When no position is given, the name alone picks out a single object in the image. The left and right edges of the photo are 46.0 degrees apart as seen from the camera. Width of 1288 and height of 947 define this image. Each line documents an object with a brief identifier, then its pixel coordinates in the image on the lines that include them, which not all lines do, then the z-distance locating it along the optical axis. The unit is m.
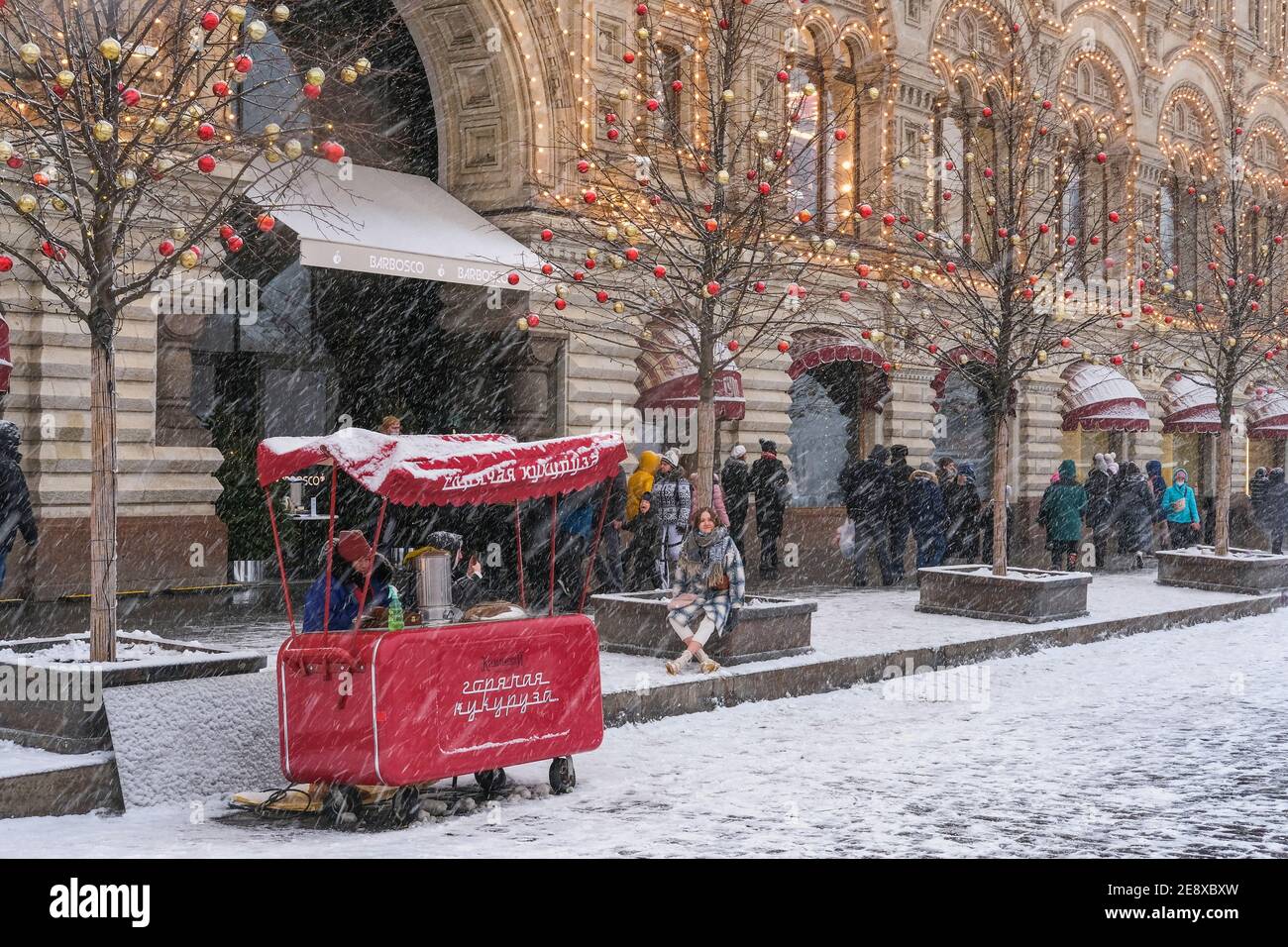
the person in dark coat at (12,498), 13.32
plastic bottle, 8.32
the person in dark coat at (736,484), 20.75
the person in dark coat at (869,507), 22.23
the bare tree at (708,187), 15.04
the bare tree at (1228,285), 23.77
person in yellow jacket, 18.59
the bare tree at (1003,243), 18.73
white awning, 16.27
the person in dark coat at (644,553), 18.41
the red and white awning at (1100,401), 31.53
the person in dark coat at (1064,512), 24.39
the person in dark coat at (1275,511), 30.41
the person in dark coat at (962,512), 23.53
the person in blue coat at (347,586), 8.80
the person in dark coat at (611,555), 17.19
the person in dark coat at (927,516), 22.30
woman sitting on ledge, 12.75
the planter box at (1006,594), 17.38
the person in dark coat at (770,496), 21.06
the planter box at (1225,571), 22.59
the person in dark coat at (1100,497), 26.95
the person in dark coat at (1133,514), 27.20
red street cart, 7.86
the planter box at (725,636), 13.28
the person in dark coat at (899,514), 22.36
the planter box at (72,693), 8.49
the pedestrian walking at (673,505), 17.89
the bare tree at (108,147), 8.99
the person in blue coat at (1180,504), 28.09
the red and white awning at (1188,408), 35.34
